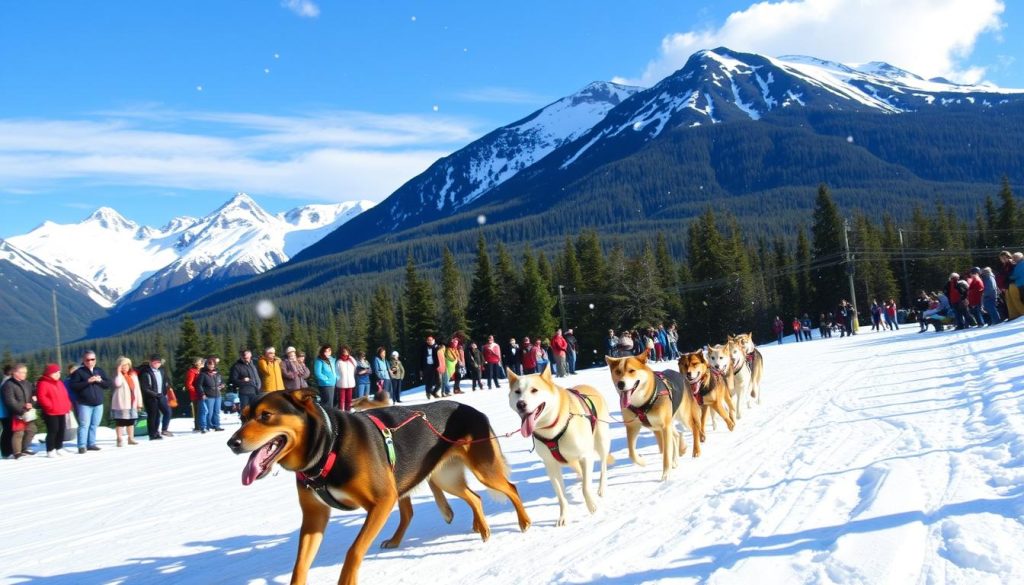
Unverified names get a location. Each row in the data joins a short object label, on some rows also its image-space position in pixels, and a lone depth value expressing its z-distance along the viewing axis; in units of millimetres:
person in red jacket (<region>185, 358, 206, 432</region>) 16266
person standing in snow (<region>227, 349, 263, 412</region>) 15453
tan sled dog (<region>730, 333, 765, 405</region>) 11891
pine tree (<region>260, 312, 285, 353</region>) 75875
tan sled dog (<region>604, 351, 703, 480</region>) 7133
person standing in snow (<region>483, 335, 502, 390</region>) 24781
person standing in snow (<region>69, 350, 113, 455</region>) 13430
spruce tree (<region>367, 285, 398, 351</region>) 79062
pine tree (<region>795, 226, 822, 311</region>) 67625
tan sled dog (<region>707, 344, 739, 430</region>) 9875
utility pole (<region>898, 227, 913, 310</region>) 70125
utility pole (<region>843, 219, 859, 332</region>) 50591
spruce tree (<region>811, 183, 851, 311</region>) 60469
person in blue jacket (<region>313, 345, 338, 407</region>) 15835
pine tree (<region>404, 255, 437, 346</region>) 55369
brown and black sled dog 4188
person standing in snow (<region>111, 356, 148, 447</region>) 14358
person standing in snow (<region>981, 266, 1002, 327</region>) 22219
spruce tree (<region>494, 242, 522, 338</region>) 58625
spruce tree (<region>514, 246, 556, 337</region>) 57062
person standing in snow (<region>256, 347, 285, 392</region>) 15394
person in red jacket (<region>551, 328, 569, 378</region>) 25694
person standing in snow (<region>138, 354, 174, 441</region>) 15195
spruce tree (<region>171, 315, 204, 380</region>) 57359
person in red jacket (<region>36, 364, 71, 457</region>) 12906
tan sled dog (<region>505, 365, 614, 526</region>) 5844
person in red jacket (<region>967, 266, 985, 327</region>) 22875
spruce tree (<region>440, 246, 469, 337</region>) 63750
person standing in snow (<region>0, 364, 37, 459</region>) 12648
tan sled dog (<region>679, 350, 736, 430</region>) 8867
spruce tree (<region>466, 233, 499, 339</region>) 58375
